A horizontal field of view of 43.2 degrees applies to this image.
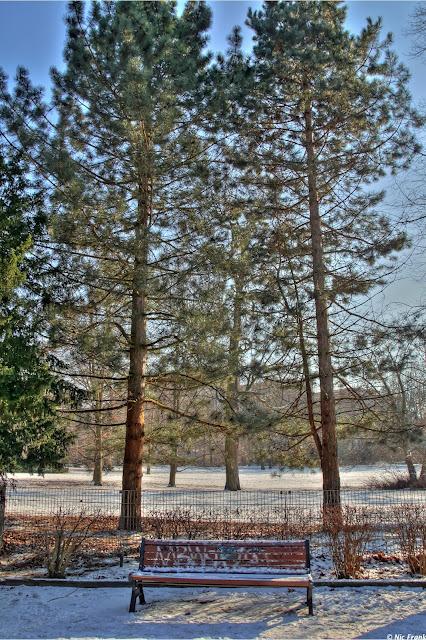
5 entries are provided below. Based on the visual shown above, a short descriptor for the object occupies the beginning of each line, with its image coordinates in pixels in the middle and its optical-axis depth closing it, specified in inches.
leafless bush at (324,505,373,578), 261.3
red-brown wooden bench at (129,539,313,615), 215.6
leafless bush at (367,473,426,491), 1045.2
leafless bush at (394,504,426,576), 265.7
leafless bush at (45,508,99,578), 265.1
